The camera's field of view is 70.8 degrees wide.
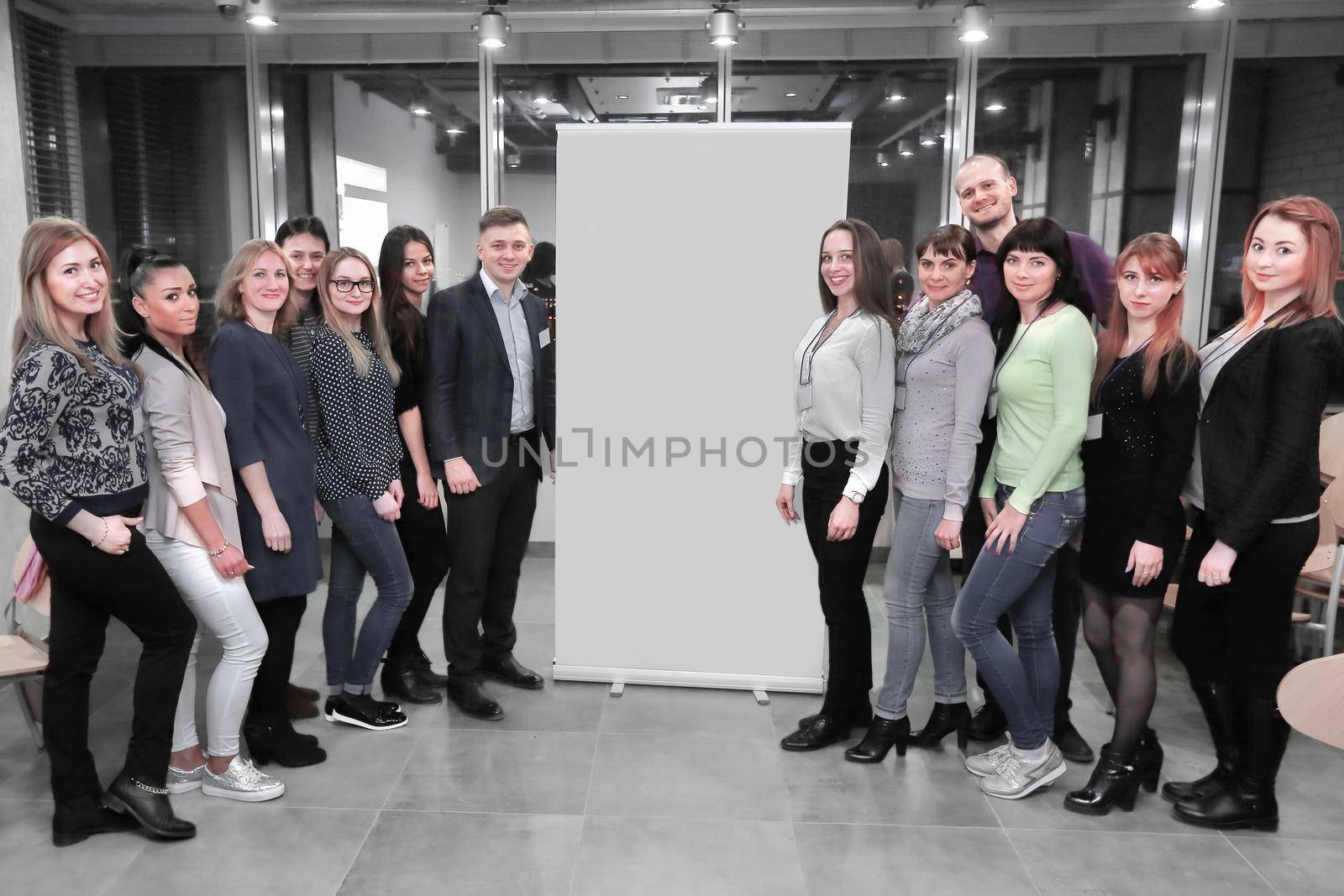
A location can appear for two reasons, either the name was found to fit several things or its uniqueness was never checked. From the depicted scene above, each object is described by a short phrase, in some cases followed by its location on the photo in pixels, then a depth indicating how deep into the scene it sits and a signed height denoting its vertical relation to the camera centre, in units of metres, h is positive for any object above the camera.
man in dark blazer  3.04 -0.32
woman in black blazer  2.19 -0.37
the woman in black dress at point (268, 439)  2.50 -0.34
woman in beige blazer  2.32 -0.48
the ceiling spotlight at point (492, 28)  4.81 +1.46
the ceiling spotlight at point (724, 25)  4.84 +1.50
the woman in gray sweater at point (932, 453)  2.50 -0.35
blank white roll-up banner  3.09 -0.25
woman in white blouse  2.62 -0.30
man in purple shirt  2.70 +0.11
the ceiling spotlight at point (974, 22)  4.74 +1.51
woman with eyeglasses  2.77 -0.49
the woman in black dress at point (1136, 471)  2.30 -0.36
